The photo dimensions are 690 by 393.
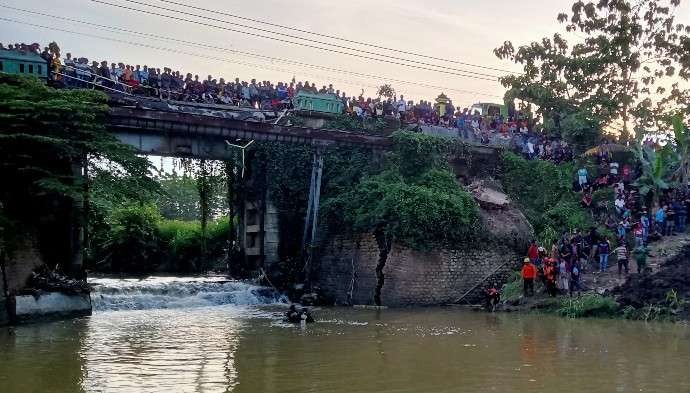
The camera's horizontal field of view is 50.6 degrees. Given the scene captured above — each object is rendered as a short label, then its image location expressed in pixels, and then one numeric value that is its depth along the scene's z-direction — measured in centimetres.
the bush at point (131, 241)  3684
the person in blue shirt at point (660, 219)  2561
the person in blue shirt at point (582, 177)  3016
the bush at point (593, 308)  2011
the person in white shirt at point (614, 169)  3080
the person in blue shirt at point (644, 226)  2489
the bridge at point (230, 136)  2394
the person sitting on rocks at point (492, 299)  2231
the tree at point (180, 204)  6800
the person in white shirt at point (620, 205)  2744
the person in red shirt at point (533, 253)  2422
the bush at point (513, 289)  2293
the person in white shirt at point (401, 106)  3235
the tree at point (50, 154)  1855
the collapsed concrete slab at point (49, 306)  1825
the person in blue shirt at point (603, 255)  2359
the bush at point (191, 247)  3825
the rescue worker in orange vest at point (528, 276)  2261
